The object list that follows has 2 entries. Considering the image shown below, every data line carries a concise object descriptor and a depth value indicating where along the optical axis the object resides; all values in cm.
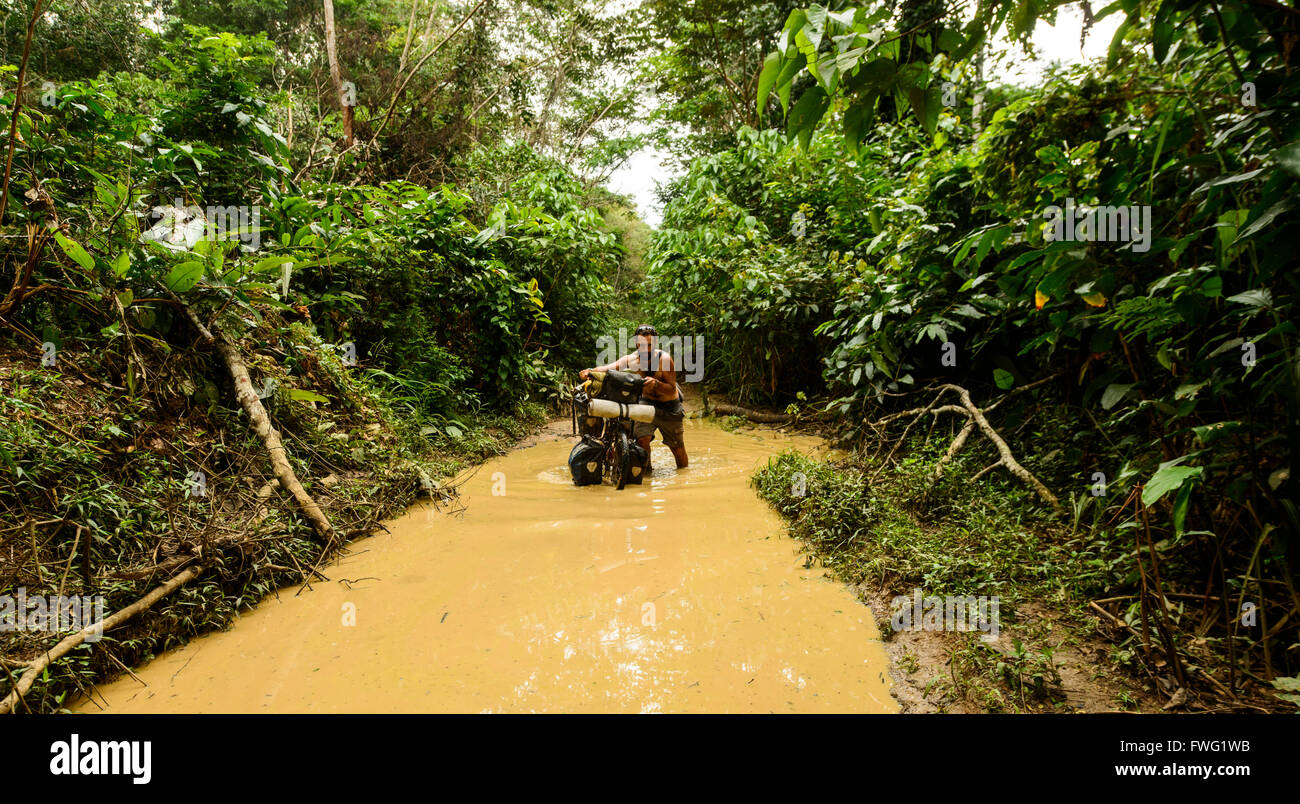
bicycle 516
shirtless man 580
